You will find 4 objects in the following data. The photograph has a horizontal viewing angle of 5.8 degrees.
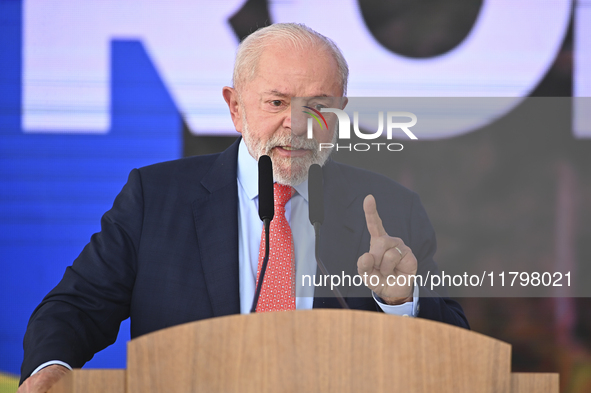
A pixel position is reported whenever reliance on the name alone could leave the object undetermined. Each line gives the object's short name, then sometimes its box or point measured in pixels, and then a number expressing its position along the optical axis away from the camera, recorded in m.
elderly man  8.68
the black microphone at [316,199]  8.47
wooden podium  8.19
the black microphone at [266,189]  8.45
